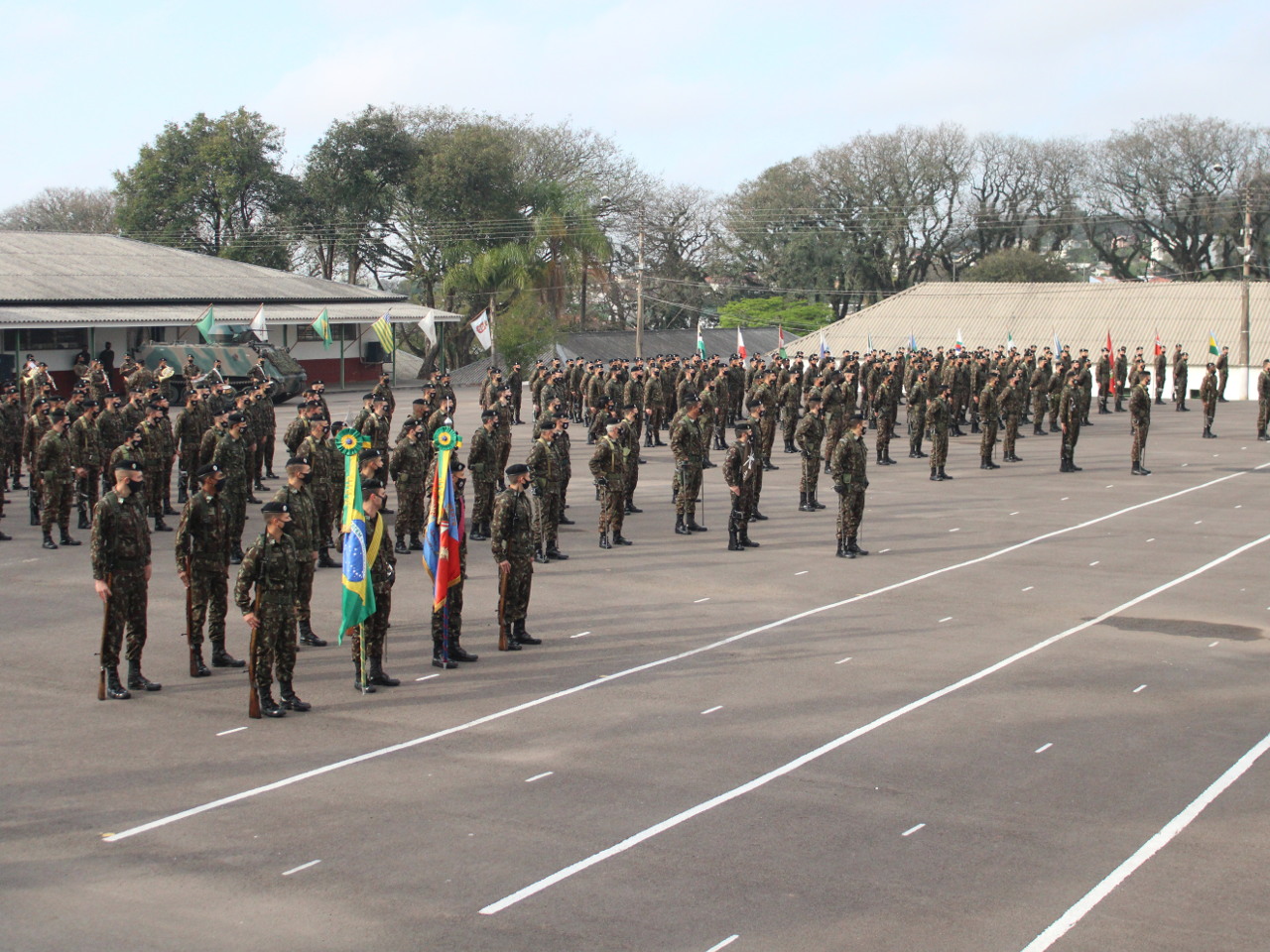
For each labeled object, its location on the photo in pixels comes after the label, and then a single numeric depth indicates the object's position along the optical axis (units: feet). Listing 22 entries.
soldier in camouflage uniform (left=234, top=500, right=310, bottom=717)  33.19
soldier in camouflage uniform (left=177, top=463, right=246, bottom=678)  37.06
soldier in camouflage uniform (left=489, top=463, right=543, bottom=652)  39.34
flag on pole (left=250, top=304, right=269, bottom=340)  132.57
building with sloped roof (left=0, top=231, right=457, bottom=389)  127.13
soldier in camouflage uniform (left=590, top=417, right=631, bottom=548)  56.49
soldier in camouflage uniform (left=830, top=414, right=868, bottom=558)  55.52
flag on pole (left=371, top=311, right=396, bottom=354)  137.08
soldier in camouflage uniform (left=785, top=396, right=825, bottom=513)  66.90
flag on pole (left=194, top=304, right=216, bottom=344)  123.84
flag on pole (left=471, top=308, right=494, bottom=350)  137.93
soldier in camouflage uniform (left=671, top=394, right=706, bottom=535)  60.70
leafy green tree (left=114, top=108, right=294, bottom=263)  186.50
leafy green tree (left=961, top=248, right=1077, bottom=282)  233.76
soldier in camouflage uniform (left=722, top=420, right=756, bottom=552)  56.54
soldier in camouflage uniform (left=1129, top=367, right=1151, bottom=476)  81.92
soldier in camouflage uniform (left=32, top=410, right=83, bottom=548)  55.42
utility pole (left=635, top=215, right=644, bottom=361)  154.20
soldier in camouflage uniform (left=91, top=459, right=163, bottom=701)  34.94
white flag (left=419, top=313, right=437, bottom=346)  140.36
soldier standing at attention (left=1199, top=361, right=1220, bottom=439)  102.22
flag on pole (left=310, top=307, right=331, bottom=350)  134.51
